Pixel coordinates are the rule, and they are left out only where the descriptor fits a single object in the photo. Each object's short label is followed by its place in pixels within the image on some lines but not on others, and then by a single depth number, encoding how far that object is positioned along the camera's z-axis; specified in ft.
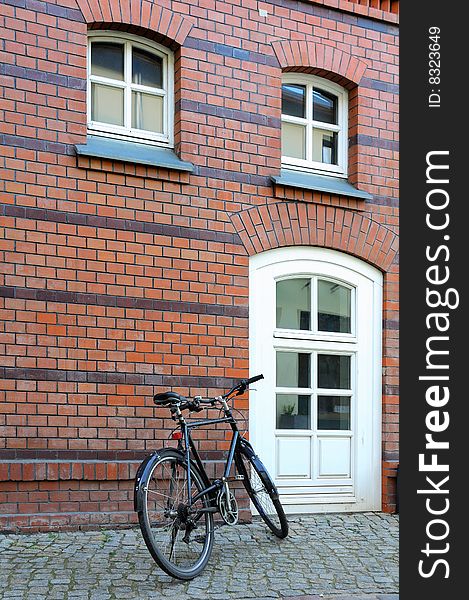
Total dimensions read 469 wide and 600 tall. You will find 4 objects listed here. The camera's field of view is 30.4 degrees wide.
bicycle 18.89
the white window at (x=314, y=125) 28.89
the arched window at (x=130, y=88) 25.61
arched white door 27.37
